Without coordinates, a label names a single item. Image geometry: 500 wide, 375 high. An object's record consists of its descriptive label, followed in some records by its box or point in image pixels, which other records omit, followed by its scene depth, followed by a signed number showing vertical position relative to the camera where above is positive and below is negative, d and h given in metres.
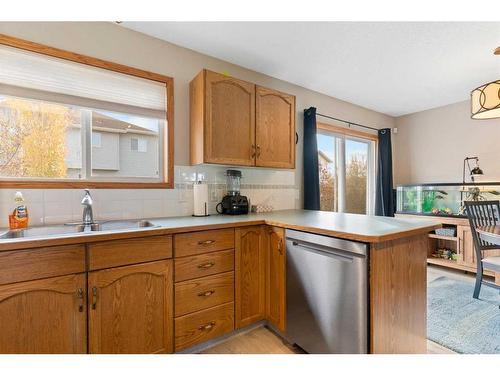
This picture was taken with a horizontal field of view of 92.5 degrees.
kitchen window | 1.56 +0.52
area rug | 1.67 -1.09
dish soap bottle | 1.42 -0.15
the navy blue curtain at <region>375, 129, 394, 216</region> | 3.89 +0.18
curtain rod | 3.24 +0.97
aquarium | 3.09 -0.12
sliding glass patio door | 3.39 +0.29
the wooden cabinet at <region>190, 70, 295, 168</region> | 1.93 +0.59
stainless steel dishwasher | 1.19 -0.59
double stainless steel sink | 1.37 -0.25
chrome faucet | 1.60 -0.13
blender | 2.15 -0.10
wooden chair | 2.15 -0.36
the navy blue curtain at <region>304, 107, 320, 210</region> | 2.87 +0.30
